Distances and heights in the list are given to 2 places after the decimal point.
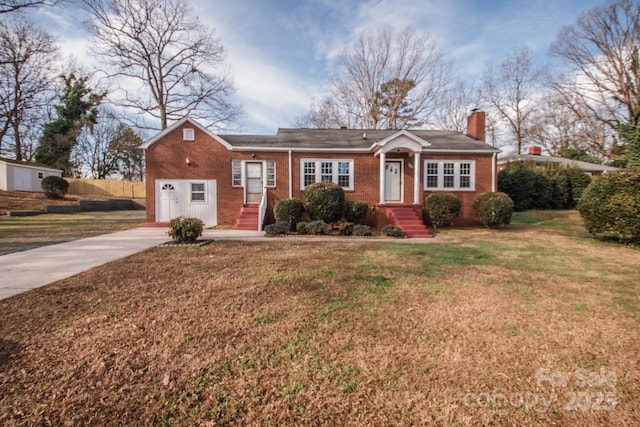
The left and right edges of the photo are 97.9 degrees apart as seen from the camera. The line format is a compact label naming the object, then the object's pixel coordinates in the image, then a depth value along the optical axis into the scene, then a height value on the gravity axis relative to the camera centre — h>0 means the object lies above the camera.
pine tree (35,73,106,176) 28.88 +8.64
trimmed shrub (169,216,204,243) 8.11 -0.71
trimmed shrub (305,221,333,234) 10.95 -0.91
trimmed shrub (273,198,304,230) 11.65 -0.25
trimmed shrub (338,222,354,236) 10.81 -0.94
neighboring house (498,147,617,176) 23.40 +3.58
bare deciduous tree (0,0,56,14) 15.38 +11.23
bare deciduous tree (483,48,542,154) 30.91 +9.97
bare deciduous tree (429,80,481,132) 29.47 +8.78
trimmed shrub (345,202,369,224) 12.17 -0.27
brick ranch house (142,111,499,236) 13.54 +1.61
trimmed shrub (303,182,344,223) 11.73 +0.13
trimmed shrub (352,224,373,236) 10.78 -1.01
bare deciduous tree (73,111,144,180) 35.38 +6.81
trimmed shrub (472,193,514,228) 11.88 -0.21
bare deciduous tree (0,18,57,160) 21.45 +10.21
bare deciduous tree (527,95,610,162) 24.83 +7.21
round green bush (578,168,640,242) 8.19 -0.04
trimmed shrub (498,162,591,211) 17.91 +1.29
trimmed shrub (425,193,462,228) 12.27 -0.16
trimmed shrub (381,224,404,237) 10.63 -1.01
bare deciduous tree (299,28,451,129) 26.52 +10.38
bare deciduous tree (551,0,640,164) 22.62 +11.30
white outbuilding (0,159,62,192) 21.84 +2.64
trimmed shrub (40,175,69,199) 21.44 +1.52
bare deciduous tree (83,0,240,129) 20.53 +11.45
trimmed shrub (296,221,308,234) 11.02 -0.91
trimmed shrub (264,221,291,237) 10.65 -0.92
